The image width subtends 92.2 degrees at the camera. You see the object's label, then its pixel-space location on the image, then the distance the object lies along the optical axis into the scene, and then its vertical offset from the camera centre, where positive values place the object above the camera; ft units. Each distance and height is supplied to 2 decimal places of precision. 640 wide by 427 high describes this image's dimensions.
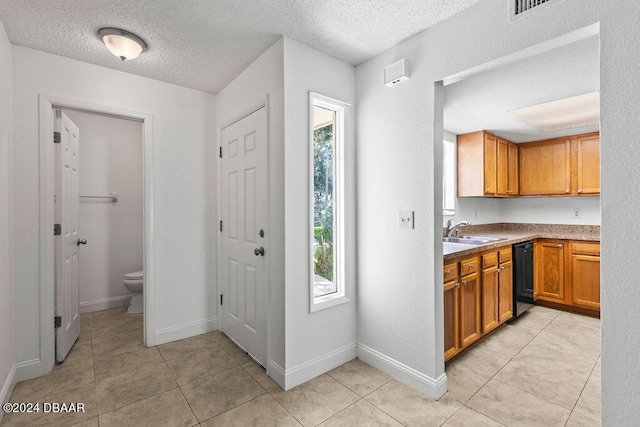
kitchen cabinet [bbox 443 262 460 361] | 7.40 -2.47
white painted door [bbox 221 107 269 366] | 7.63 -0.54
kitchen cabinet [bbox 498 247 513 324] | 9.57 -2.39
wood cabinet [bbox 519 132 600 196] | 12.30 +1.87
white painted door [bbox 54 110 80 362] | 7.73 -0.55
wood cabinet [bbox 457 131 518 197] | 12.19 +1.89
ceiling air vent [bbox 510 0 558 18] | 4.89 +3.32
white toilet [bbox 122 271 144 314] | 11.20 -2.69
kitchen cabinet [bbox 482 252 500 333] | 8.79 -2.41
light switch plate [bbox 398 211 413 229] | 6.84 -0.16
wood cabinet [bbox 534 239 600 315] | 11.27 -2.44
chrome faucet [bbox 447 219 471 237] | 11.35 -0.59
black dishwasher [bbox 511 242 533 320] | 10.41 -2.38
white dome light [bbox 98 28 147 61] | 6.36 +3.66
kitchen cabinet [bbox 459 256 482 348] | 7.92 -2.44
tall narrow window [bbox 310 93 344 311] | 7.63 +0.26
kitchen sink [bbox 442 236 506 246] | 10.74 -1.01
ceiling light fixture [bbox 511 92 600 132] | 8.82 +3.15
